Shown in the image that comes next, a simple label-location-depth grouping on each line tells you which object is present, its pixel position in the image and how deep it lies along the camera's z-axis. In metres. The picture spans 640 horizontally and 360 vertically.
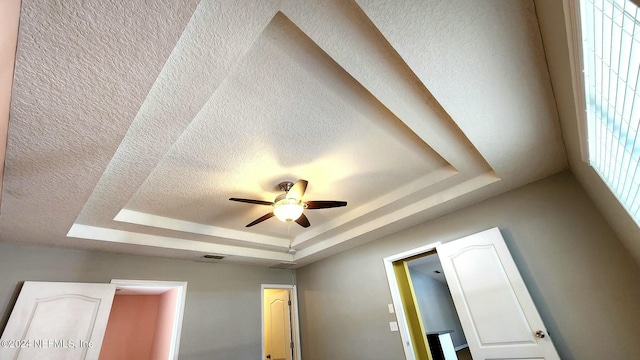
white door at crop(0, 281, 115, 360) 2.40
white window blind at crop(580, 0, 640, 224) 0.73
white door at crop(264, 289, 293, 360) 4.58
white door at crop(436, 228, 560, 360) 2.33
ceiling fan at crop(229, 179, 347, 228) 2.29
